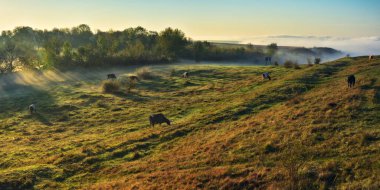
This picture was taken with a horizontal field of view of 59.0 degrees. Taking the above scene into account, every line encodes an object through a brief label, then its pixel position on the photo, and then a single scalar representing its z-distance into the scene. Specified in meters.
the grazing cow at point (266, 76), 53.03
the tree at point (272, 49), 138.48
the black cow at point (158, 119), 32.22
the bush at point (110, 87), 55.12
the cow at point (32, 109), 43.88
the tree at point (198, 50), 112.88
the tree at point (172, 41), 112.19
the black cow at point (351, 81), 37.37
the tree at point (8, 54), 85.88
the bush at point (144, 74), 68.38
